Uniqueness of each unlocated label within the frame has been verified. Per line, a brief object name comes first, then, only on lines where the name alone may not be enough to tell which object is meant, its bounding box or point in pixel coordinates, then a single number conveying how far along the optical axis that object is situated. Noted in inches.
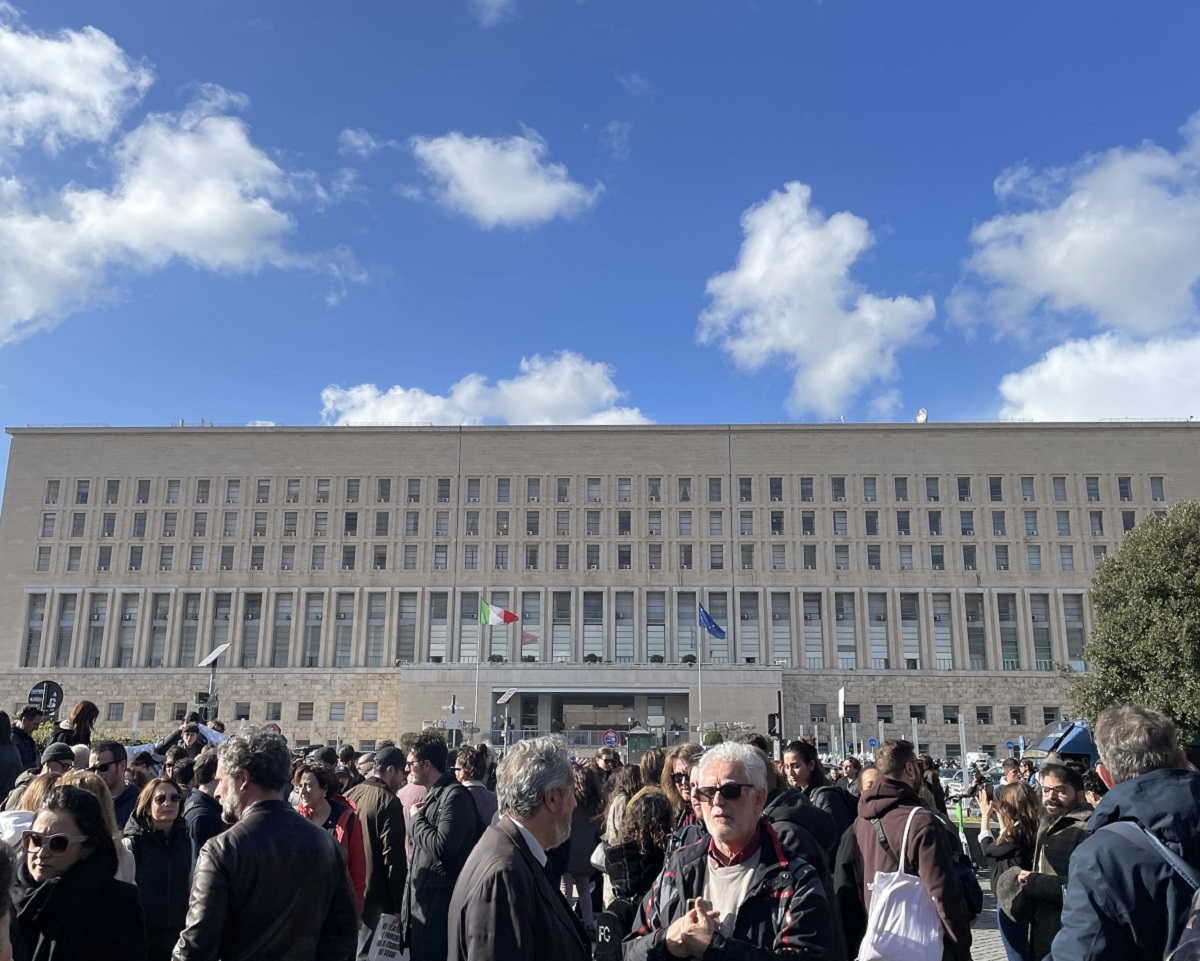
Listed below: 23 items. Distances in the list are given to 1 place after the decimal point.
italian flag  1781.4
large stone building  2289.6
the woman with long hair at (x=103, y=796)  167.3
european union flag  1761.8
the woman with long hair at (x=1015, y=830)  270.8
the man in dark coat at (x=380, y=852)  267.3
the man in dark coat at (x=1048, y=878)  240.5
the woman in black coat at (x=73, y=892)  153.5
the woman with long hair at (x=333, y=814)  255.9
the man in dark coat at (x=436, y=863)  251.3
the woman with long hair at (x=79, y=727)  415.2
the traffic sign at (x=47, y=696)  589.9
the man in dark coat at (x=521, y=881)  131.0
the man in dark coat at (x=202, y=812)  248.5
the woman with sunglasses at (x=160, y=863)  223.0
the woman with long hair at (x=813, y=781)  280.2
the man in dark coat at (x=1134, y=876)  135.7
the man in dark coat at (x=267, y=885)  169.5
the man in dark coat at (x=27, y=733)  402.2
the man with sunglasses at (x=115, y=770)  279.3
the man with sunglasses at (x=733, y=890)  127.0
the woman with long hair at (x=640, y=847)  218.5
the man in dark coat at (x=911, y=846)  187.6
